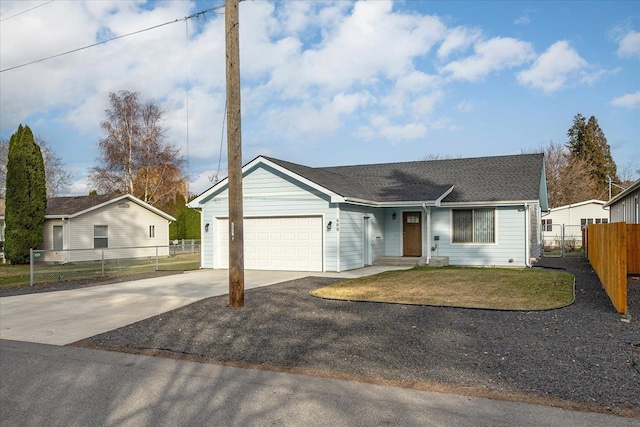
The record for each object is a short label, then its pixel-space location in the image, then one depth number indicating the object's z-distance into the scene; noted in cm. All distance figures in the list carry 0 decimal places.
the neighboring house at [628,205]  1719
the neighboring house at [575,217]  3791
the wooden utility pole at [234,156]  1012
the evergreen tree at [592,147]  5959
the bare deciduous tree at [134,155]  3806
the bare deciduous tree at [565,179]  4816
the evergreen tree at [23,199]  2609
